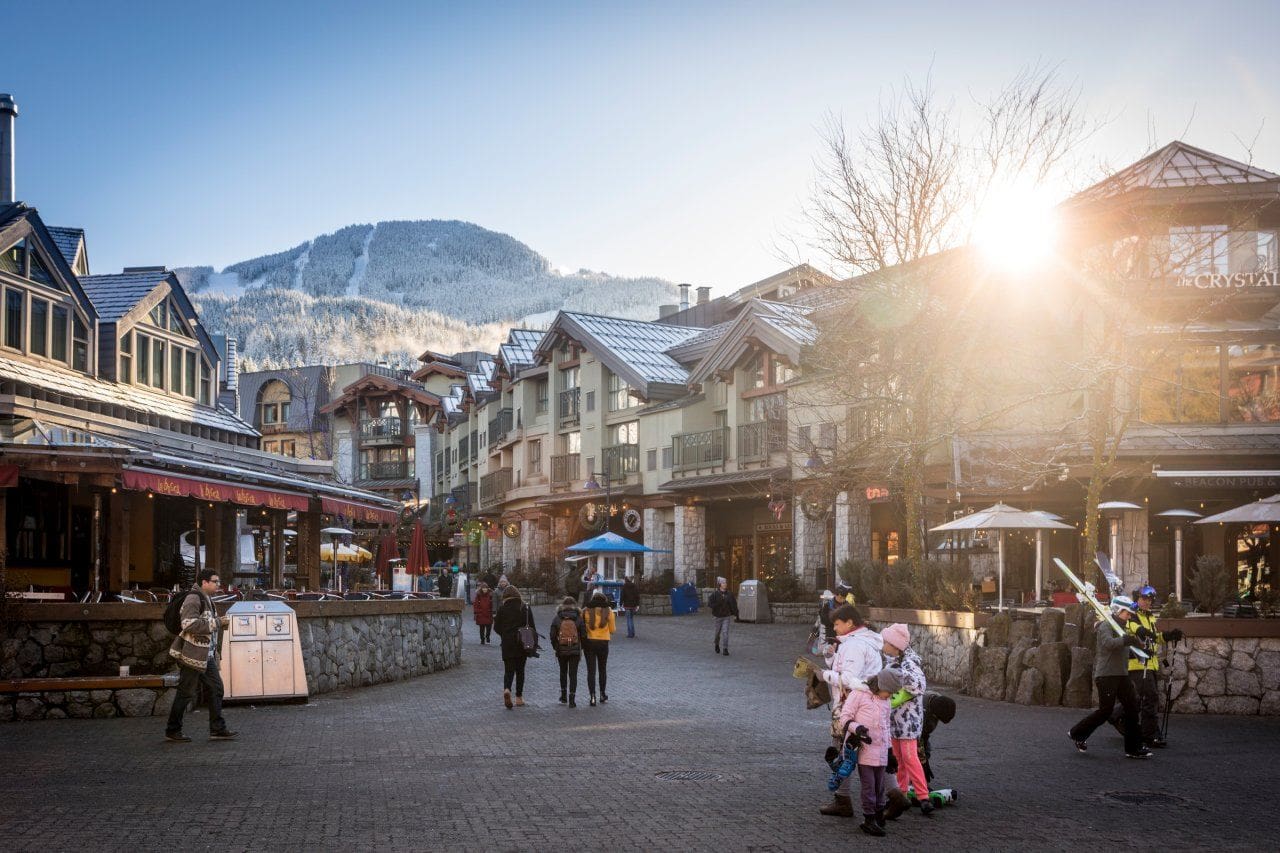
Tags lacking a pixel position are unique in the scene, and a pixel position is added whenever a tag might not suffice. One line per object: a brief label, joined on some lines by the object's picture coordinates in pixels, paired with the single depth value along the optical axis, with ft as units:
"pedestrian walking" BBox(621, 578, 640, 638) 108.00
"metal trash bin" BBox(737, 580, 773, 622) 118.32
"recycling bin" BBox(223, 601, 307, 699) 57.11
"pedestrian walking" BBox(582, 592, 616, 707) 61.11
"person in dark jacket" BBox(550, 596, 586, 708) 59.52
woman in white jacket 32.04
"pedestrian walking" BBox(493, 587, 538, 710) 58.59
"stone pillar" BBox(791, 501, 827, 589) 130.00
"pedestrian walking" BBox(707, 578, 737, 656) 88.58
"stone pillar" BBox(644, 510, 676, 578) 157.38
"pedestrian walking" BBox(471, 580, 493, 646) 100.58
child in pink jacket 30.48
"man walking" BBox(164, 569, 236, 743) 45.44
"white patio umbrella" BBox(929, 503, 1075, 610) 80.74
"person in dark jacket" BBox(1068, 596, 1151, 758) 43.27
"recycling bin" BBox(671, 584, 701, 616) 136.77
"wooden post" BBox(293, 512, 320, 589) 90.22
